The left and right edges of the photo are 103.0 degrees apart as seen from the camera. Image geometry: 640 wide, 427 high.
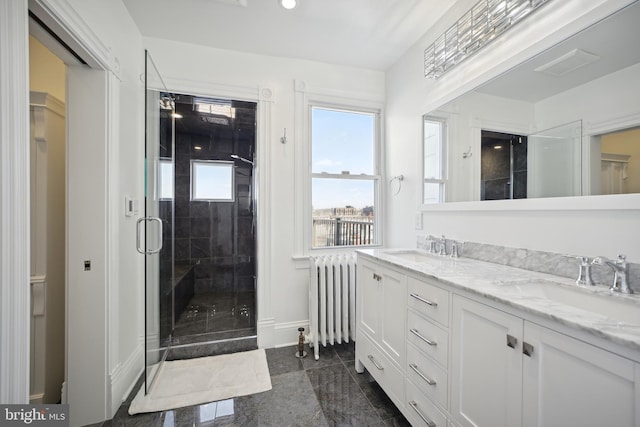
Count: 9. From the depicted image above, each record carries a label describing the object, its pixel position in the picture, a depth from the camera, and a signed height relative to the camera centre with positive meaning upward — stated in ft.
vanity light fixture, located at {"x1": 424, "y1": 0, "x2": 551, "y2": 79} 4.47 +3.68
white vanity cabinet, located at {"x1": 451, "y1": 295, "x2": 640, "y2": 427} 2.13 -1.65
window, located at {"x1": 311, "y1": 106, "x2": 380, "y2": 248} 8.46 +1.20
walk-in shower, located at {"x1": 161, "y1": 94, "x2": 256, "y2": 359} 8.13 -0.51
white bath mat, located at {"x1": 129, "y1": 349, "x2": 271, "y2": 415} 5.49 -4.08
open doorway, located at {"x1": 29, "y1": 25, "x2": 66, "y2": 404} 5.01 -0.37
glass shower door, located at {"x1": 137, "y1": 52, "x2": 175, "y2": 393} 5.81 -0.16
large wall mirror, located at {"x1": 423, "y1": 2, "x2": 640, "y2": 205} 3.31 +1.50
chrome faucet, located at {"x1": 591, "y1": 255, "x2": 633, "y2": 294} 3.10 -0.74
